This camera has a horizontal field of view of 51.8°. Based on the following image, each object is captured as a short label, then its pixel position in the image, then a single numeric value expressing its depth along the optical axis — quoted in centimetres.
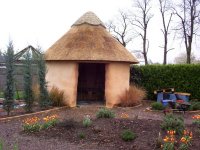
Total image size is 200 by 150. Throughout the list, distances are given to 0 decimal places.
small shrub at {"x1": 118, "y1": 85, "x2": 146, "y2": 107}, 1034
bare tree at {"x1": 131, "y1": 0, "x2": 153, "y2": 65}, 2330
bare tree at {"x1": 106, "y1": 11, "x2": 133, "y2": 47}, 2585
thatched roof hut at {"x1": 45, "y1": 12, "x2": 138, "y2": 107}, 990
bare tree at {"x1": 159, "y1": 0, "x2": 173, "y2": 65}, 2182
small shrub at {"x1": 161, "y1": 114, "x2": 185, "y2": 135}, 526
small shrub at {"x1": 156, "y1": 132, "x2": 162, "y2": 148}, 463
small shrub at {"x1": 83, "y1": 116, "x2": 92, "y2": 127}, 582
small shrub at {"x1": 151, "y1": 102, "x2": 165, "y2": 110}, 965
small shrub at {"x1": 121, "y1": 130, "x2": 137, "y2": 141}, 498
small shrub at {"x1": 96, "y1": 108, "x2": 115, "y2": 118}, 654
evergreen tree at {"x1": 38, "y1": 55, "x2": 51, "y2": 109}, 875
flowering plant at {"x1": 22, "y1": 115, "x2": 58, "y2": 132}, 588
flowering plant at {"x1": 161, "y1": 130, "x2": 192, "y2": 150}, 443
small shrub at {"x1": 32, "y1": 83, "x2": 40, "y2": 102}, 893
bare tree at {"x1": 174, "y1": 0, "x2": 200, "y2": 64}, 1906
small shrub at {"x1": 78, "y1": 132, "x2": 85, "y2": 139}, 528
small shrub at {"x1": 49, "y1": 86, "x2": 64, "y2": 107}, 961
